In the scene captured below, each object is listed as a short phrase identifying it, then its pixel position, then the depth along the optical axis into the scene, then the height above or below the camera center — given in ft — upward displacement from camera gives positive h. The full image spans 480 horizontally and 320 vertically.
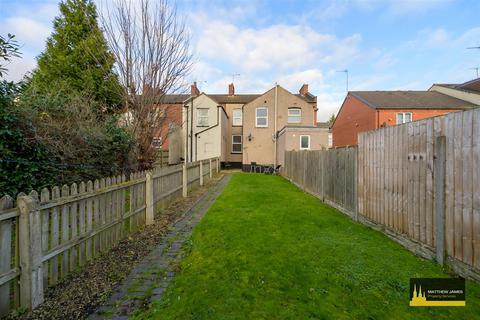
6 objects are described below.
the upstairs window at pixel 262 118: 77.56 +12.24
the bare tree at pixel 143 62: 30.91 +12.27
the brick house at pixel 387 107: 80.89 +16.77
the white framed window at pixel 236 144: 88.94 +5.01
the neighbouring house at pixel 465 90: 76.95 +21.87
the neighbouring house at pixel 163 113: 33.73 +6.33
